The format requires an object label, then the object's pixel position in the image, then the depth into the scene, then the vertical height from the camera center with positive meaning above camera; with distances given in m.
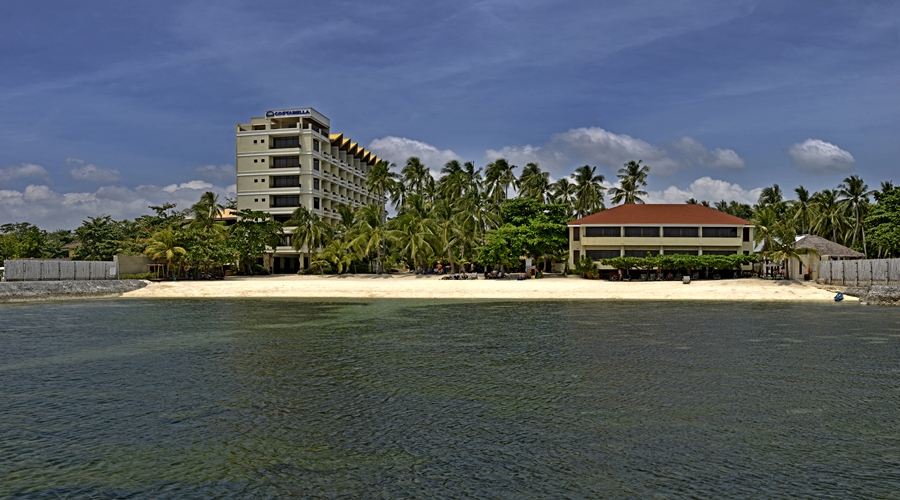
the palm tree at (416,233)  75.06 +3.45
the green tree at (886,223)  69.62 +4.38
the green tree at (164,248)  73.19 +1.69
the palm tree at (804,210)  93.62 +7.52
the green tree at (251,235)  81.62 +3.54
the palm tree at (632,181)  100.50 +12.58
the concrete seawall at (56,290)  55.75 -2.37
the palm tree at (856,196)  86.56 +8.88
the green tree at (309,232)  83.06 +3.93
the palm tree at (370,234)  77.06 +3.49
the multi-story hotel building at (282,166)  94.12 +14.06
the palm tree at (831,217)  89.01 +6.20
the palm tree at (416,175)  106.81 +14.35
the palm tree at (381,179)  94.81 +12.15
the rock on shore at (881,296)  47.34 -2.42
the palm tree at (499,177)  100.34 +13.19
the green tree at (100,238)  86.19 +3.42
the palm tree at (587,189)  98.56 +11.08
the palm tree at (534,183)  97.19 +12.06
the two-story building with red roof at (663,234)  72.88 +3.19
